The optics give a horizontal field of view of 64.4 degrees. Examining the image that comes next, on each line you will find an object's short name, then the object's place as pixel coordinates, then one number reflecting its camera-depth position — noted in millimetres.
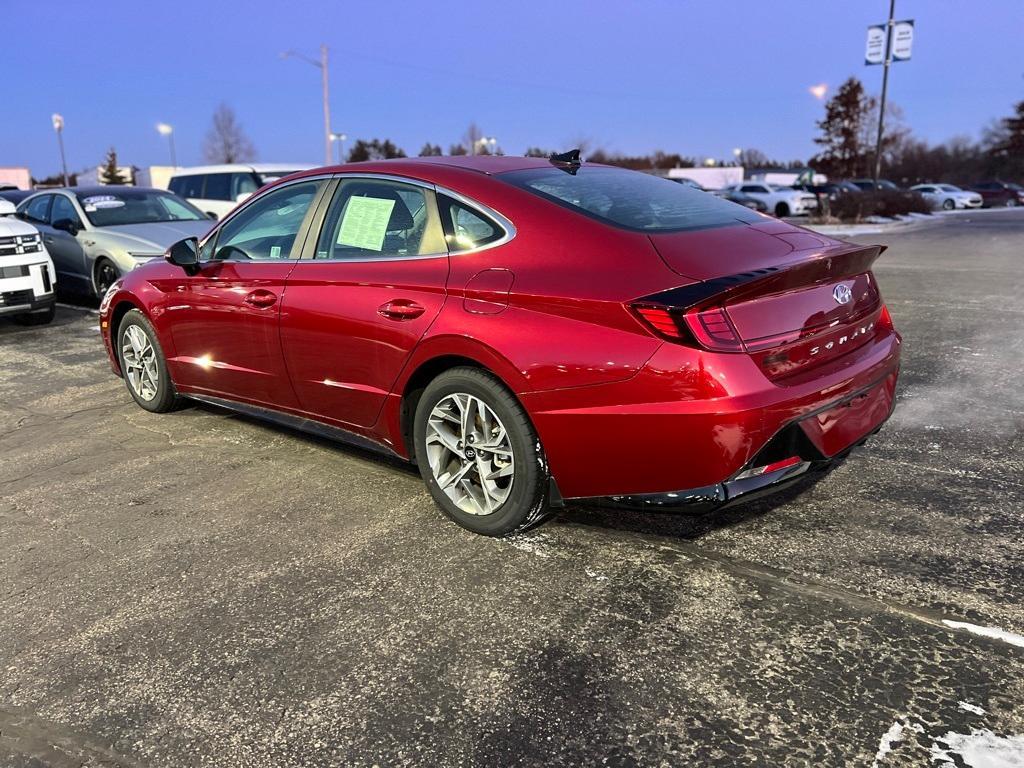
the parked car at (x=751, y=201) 30889
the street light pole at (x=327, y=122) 36741
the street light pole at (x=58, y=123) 51778
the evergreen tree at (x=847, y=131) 59969
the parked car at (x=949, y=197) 42406
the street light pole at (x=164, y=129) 59769
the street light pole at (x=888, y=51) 28734
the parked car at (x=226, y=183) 13922
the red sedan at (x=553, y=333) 2863
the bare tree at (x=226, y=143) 68069
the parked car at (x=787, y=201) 31047
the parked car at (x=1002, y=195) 46500
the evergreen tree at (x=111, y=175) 71150
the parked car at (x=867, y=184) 40312
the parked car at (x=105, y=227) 9320
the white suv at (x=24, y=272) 8328
